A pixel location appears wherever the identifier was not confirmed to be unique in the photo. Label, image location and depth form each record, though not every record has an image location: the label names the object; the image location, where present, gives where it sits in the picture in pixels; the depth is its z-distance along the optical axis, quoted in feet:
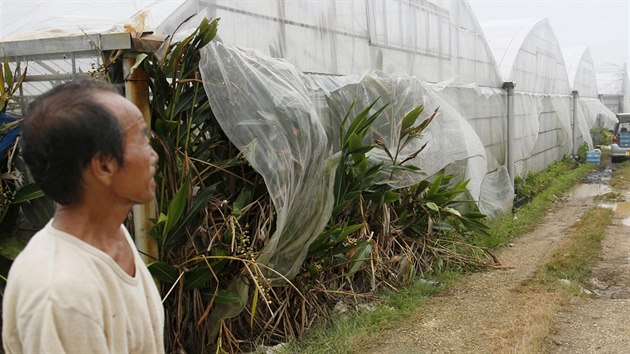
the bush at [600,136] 75.87
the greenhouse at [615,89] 102.37
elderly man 4.23
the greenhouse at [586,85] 71.27
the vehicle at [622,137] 61.93
